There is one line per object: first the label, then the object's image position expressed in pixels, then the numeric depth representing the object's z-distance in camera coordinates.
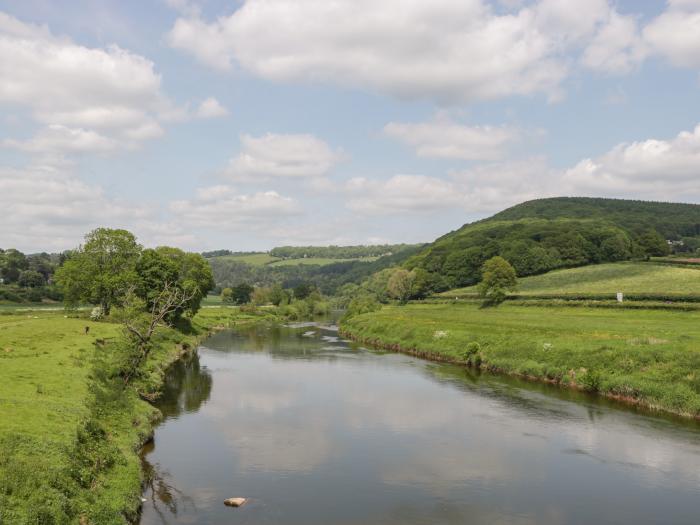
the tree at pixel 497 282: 116.88
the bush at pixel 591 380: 48.62
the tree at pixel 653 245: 158.00
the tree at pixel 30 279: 179.88
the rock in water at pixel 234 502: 24.98
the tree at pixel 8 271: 192.50
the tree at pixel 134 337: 45.00
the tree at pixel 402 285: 157.50
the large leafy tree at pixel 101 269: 88.88
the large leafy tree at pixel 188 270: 95.81
